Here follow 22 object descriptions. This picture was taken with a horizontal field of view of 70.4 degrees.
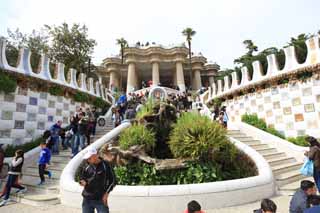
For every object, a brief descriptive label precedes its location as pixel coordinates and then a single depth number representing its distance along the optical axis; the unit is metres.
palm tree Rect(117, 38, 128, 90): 43.82
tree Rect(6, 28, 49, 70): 16.03
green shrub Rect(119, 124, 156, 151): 7.11
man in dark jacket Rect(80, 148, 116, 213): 3.19
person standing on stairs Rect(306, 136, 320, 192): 4.94
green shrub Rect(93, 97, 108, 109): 15.18
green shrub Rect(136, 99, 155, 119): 8.24
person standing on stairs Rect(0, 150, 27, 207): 5.83
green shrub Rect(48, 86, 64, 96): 11.26
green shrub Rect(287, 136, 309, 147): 9.78
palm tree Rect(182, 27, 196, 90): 42.21
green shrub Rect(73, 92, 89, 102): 12.99
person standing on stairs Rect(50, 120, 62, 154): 9.20
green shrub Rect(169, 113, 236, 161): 6.43
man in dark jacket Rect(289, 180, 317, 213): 2.84
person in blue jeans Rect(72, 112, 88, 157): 8.48
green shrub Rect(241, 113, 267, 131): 11.84
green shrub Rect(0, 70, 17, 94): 8.59
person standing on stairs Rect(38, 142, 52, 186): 6.76
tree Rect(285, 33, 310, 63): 17.82
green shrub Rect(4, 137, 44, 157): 8.51
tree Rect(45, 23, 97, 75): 19.31
